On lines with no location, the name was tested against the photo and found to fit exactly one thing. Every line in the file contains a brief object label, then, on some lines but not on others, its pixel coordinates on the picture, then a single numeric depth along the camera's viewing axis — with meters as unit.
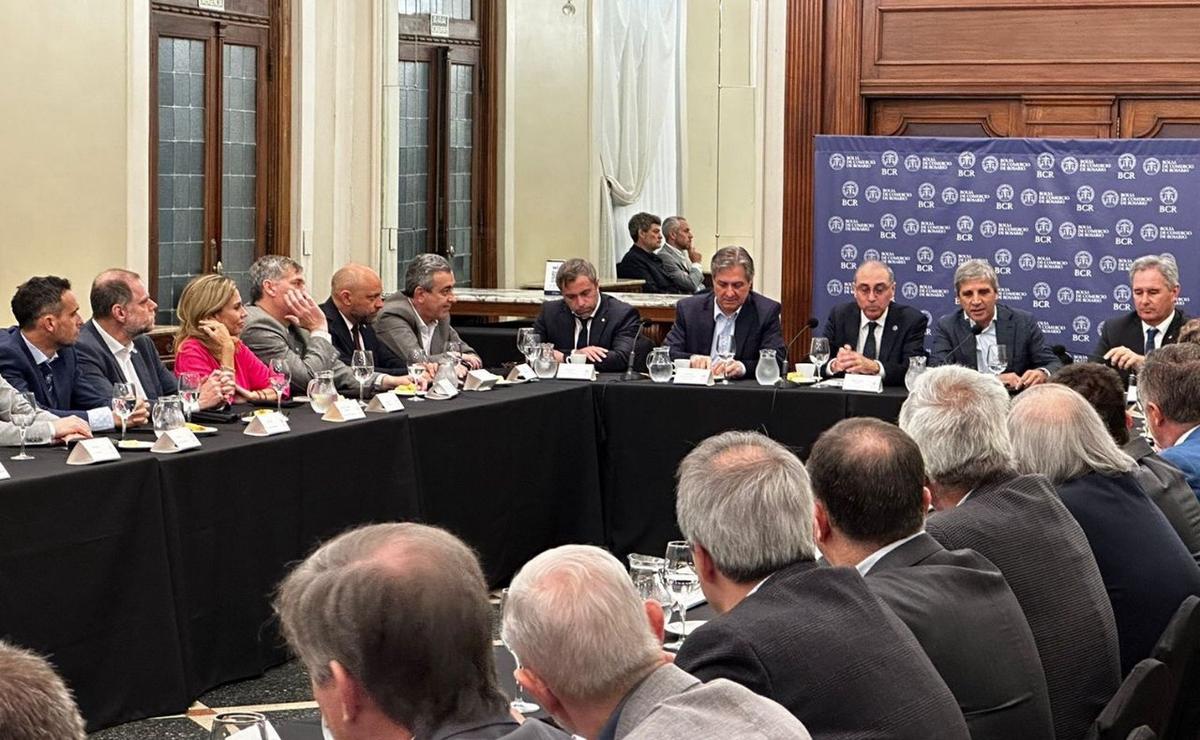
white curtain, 10.84
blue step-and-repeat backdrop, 8.09
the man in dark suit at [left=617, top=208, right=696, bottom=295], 10.21
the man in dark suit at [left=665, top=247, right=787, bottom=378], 7.09
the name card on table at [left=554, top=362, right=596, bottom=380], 6.84
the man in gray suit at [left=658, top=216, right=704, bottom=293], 10.23
